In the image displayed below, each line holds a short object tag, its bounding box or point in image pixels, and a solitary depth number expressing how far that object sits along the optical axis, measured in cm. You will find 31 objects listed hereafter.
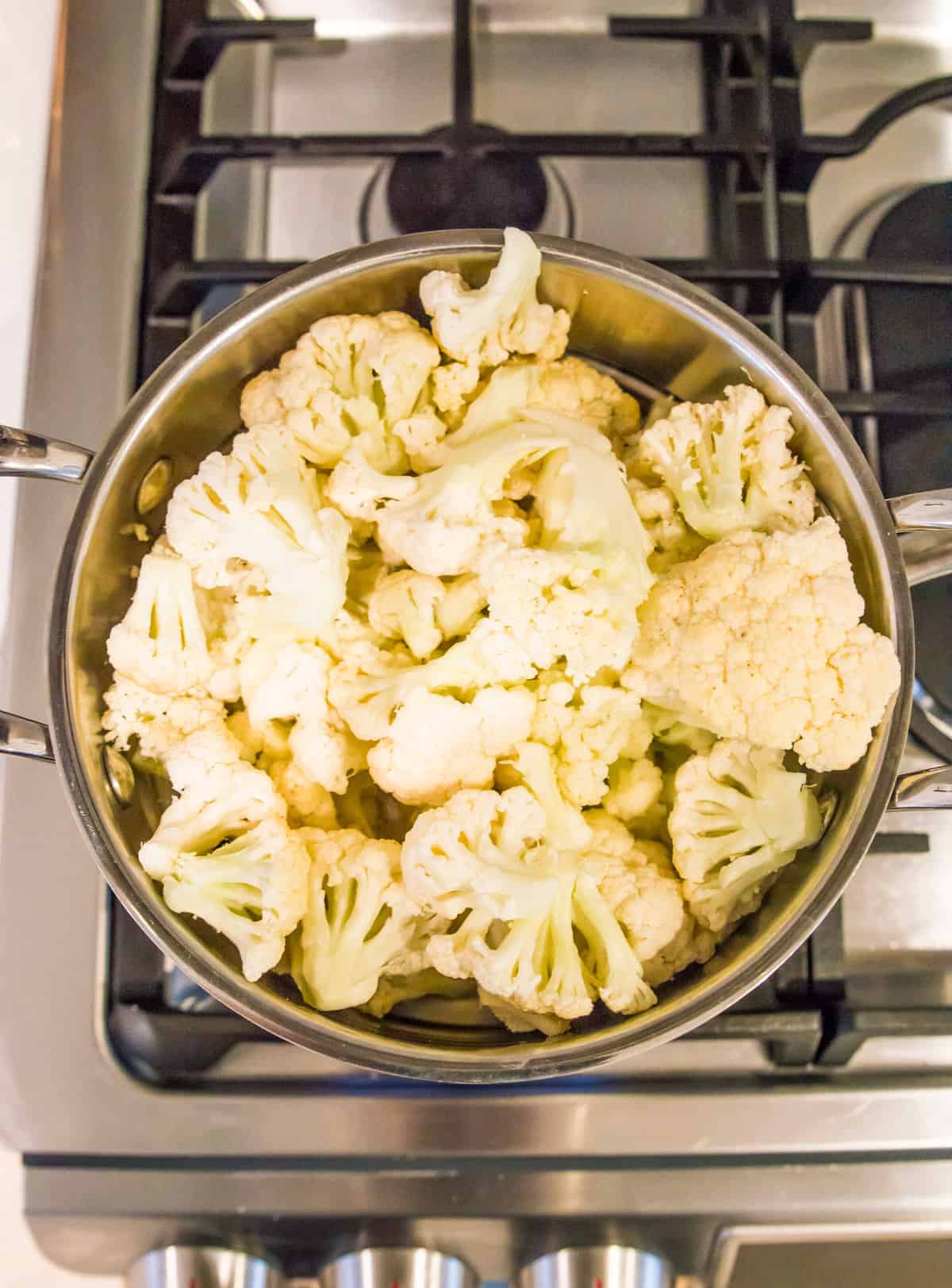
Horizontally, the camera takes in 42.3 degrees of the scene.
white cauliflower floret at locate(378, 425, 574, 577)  37
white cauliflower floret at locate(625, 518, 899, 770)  37
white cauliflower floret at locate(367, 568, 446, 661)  39
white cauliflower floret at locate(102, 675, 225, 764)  39
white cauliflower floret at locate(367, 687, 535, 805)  37
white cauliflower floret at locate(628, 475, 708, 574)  40
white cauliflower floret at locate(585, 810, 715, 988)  38
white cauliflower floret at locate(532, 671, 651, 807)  39
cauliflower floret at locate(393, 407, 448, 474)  40
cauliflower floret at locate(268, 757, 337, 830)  40
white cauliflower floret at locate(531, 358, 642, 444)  40
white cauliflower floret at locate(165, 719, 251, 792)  38
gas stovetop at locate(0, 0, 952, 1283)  41
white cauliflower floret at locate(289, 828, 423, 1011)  38
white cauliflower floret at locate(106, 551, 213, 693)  39
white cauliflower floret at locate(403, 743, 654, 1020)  37
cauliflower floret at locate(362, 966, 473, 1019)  40
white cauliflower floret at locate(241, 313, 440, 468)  39
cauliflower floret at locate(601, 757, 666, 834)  40
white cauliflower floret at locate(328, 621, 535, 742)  38
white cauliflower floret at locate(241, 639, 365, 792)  39
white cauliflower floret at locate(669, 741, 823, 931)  39
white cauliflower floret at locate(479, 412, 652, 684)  37
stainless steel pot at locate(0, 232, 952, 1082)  36
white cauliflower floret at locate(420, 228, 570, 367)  38
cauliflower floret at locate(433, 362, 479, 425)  40
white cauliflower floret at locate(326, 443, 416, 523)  39
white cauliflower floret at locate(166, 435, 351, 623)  38
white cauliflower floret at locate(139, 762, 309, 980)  37
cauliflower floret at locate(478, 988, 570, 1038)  38
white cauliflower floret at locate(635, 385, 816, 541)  39
